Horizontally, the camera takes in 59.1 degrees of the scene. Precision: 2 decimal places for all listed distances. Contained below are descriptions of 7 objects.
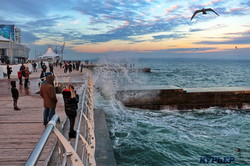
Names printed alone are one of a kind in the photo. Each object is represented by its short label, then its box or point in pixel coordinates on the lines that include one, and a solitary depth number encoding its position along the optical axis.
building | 67.11
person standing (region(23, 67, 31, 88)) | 15.04
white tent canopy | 57.34
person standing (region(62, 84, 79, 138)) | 5.16
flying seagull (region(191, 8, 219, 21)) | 13.94
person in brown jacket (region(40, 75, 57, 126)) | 5.80
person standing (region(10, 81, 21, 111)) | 8.31
